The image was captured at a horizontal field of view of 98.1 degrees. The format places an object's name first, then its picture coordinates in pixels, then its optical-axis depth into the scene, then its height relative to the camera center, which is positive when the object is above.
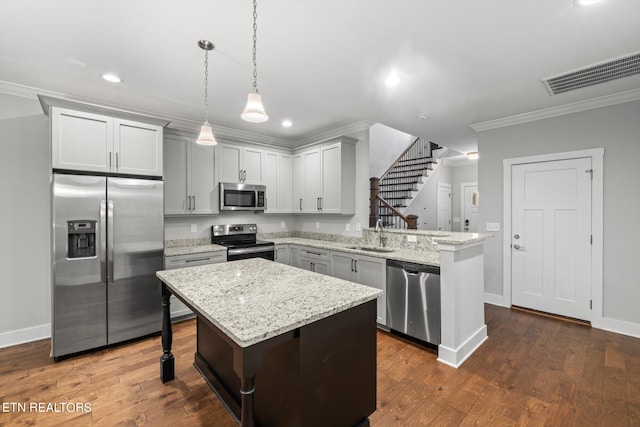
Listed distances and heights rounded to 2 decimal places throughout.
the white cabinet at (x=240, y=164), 4.15 +0.75
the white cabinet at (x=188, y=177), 3.70 +0.48
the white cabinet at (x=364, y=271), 3.15 -0.71
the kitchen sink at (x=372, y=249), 3.62 -0.50
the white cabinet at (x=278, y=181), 4.65 +0.54
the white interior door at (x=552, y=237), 3.38 -0.32
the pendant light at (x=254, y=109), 1.73 +0.64
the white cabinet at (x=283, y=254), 4.33 -0.66
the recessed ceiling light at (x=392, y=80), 2.66 +1.31
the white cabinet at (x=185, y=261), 3.37 -0.62
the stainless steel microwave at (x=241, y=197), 4.11 +0.24
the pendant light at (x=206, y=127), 2.16 +0.71
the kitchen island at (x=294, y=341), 1.18 -0.63
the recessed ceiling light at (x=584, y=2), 1.71 +1.30
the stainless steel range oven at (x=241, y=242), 3.88 -0.46
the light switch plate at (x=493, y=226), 4.05 -0.21
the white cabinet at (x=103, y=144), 2.65 +0.71
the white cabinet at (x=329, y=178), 4.14 +0.54
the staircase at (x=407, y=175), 7.02 +0.96
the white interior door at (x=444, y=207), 7.50 +0.14
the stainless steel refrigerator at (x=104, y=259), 2.64 -0.48
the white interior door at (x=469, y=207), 7.59 +0.14
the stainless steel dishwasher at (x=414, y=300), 2.68 -0.90
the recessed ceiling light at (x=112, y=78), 2.63 +1.30
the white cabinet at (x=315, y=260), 3.83 -0.69
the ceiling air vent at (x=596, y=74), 2.40 +1.29
